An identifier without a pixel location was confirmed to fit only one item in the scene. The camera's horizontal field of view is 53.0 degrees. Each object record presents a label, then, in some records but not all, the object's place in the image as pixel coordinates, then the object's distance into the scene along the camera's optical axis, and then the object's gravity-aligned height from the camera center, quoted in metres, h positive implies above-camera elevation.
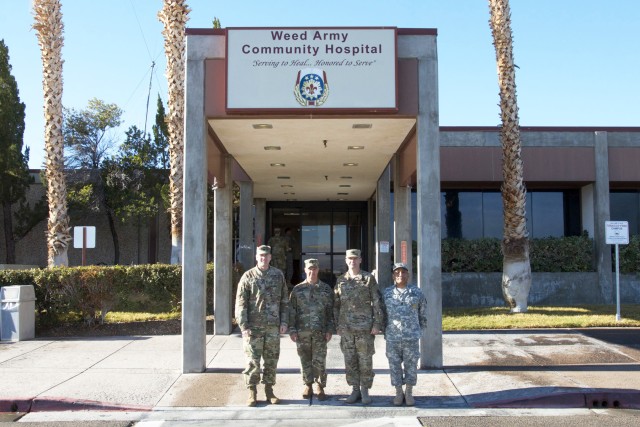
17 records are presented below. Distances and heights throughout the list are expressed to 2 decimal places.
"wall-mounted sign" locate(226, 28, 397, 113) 9.98 +2.84
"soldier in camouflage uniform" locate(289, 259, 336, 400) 7.92 -0.88
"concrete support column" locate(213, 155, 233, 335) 13.41 -0.37
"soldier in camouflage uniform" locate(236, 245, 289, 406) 7.93 -0.85
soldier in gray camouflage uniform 7.82 -0.98
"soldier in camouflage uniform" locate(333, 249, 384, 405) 7.84 -0.87
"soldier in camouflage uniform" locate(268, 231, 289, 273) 19.92 +0.02
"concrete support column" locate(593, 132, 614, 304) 18.75 +0.99
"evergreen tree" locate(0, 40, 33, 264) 24.52 +3.79
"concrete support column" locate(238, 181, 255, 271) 17.14 +0.68
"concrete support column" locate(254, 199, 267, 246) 21.41 +1.14
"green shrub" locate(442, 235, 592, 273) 19.05 -0.18
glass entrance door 23.11 +0.66
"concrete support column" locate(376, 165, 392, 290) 17.00 +0.47
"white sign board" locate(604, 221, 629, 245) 15.14 +0.37
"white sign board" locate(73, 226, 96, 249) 15.48 +0.42
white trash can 12.91 -1.21
